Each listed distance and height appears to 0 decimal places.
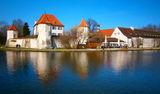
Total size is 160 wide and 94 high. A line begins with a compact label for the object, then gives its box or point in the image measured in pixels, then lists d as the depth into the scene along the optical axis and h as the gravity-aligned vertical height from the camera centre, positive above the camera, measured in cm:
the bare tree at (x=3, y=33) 5059 +585
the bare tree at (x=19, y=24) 6256 +1095
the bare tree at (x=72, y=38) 3497 +248
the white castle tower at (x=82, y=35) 3605 +328
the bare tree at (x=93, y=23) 5772 +1008
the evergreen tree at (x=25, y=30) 4538 +602
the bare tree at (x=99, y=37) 4291 +320
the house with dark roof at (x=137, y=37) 4738 +368
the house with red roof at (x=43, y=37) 3569 +287
